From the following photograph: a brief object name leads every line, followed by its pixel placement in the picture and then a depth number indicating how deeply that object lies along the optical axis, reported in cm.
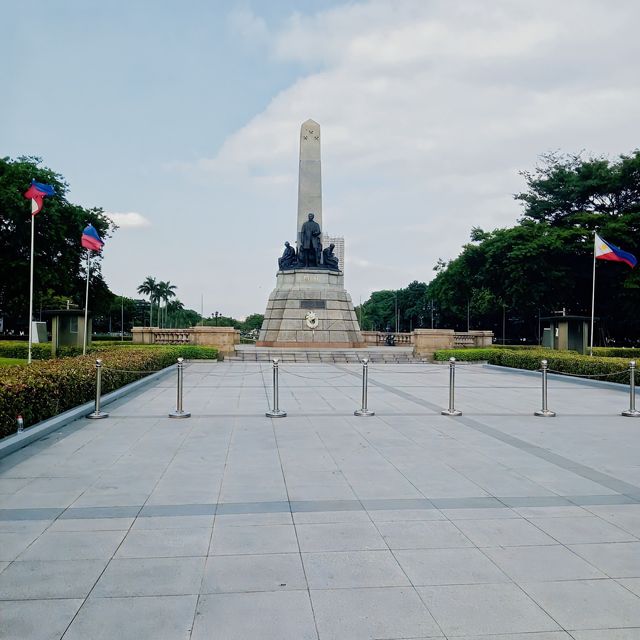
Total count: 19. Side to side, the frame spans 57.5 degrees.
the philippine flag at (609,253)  2106
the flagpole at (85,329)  1876
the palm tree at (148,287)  10712
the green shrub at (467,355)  2681
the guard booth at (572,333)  2136
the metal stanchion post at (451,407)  1102
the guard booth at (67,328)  1920
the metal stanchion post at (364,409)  1090
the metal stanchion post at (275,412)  1052
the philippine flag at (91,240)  1912
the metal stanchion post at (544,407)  1103
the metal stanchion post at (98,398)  1035
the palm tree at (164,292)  10862
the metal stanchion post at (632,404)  1111
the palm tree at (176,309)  12362
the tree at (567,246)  3303
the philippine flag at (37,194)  1669
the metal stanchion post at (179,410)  1044
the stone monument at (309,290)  3127
